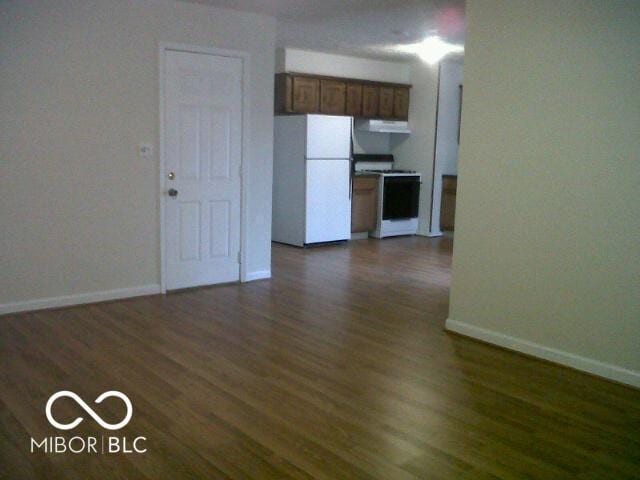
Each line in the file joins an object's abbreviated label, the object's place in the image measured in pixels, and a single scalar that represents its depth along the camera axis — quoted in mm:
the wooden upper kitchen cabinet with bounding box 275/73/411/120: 7715
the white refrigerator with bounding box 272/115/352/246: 7602
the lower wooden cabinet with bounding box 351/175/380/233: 8391
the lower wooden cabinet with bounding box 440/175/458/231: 8977
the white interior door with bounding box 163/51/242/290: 5230
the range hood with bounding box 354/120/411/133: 8680
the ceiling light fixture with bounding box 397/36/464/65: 6773
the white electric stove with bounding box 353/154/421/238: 8617
